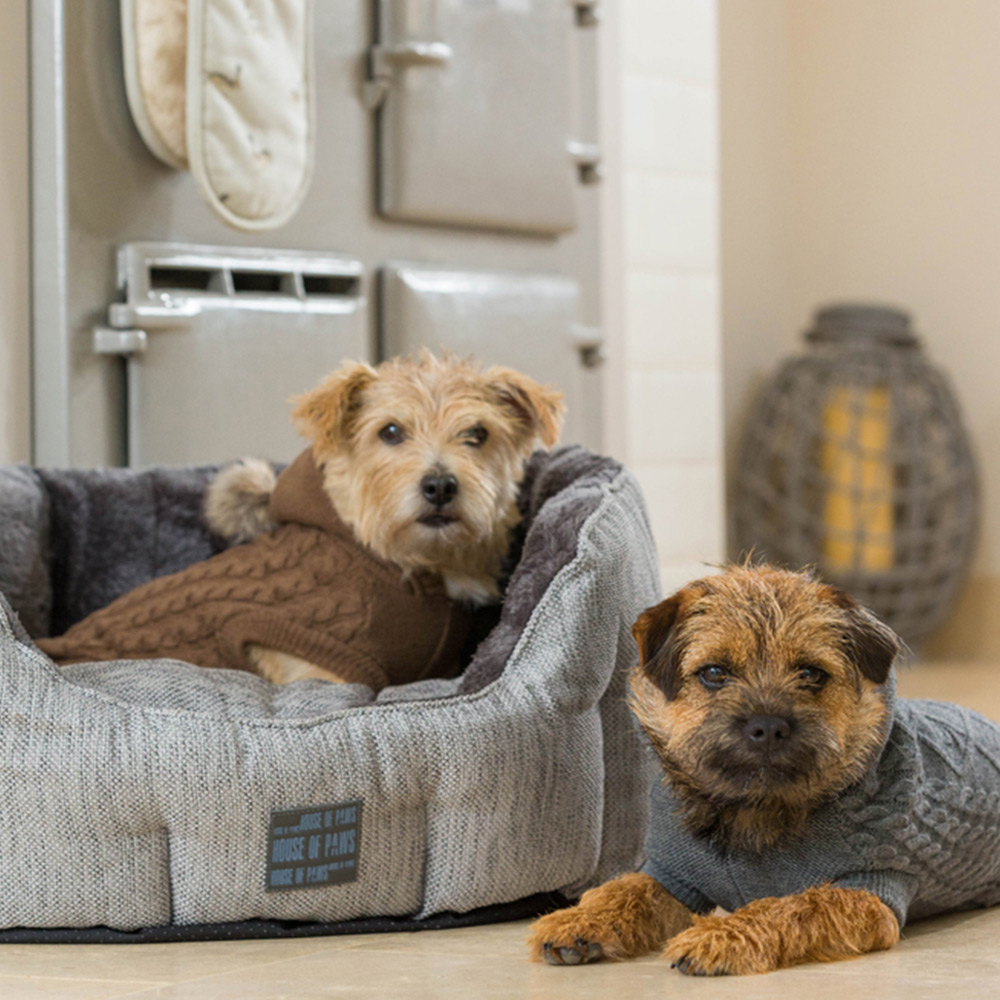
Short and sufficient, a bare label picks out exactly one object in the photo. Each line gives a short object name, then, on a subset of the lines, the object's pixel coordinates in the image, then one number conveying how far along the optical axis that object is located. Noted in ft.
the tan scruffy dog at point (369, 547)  7.13
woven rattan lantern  15.08
